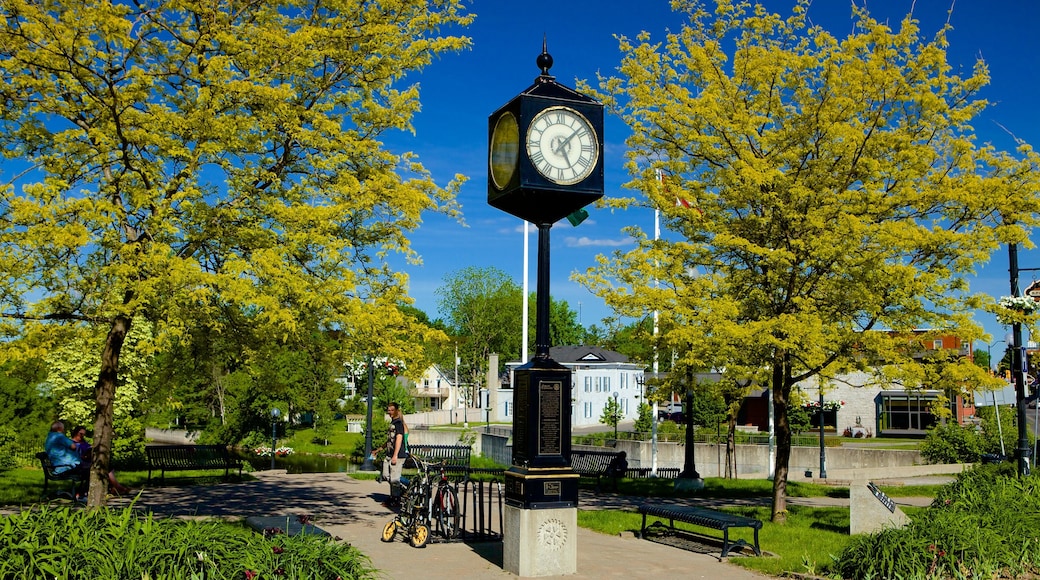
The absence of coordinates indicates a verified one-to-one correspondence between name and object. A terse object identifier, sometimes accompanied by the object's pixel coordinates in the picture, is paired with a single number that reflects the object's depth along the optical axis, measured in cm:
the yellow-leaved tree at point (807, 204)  1327
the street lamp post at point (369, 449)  2367
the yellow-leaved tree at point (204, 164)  1019
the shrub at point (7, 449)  2259
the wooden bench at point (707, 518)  1090
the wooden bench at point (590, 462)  2112
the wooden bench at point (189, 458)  1883
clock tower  913
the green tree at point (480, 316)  10288
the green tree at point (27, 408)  2907
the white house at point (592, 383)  8012
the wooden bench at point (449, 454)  2370
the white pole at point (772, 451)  3453
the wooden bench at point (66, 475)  1438
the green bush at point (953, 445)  3328
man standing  1410
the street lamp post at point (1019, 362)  1662
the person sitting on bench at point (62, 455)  1437
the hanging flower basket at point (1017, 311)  1394
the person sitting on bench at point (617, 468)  2064
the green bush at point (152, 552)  584
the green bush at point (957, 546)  840
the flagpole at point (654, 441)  2776
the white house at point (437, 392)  9675
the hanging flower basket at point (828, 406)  3754
